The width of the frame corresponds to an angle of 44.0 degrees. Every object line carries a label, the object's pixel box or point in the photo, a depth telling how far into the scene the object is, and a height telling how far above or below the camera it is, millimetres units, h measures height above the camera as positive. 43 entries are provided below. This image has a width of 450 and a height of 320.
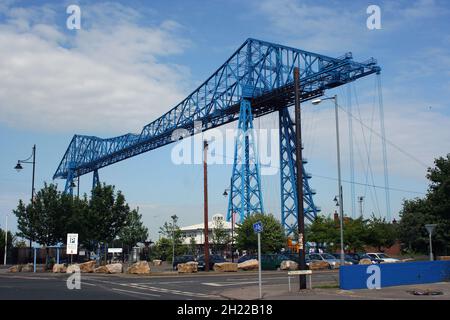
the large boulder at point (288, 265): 46562 -2171
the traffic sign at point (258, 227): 23062 +500
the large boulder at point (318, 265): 47459 -2209
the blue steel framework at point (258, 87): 65312 +20018
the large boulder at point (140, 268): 42469 -2126
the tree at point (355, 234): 63125 +496
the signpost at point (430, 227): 31469 +606
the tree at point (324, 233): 66750 +709
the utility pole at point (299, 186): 23875 +2304
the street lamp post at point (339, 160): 33416 +4740
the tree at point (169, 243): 86638 -482
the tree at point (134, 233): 90312 +1186
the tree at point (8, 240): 84662 +217
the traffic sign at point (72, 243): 38906 -160
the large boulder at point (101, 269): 44528 -2305
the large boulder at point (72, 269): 43625 -2196
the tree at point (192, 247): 95219 -1268
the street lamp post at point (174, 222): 84412 +2904
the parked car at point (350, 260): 46562 -1812
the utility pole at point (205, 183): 45562 +4605
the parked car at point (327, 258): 49250 -1730
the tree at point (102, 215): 52281 +2388
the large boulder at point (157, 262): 71188 -2815
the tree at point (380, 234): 66500 +510
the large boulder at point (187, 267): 44562 -2218
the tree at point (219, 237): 90062 +401
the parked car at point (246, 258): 52550 -1781
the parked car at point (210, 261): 48906 -1909
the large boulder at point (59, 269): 45266 -2266
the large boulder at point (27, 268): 48766 -2339
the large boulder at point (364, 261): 42747 -1728
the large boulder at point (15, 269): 47094 -2327
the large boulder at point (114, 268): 44250 -2181
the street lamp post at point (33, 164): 49628 +6826
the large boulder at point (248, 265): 47616 -2186
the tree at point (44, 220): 51312 +1920
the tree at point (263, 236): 61406 +362
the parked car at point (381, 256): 51347 -1779
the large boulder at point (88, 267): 45969 -2168
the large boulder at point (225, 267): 46000 -2252
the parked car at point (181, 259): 53125 -1872
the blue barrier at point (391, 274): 23719 -1633
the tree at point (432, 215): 49469 +2276
